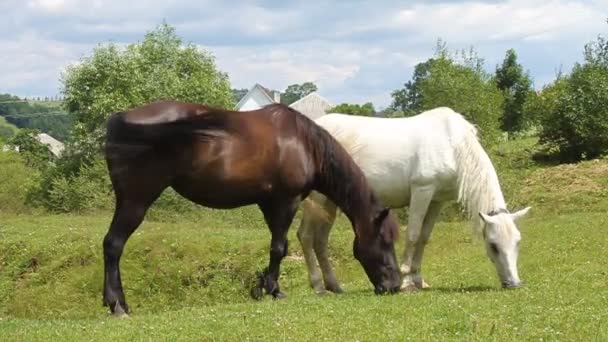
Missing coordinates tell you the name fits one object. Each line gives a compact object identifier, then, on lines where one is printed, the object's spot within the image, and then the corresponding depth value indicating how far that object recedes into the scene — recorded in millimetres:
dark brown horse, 9242
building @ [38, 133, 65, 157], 97175
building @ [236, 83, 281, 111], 78438
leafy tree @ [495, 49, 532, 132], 47875
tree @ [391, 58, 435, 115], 73688
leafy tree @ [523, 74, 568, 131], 34250
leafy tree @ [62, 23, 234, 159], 40781
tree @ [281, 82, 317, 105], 111056
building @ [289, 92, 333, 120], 79188
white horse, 10023
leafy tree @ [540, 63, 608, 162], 32312
